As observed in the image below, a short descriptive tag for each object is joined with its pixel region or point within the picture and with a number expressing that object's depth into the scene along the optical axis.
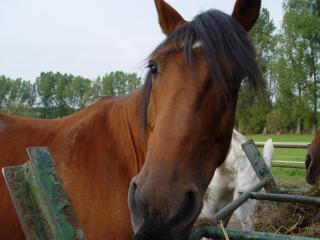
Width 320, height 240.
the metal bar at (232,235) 1.56
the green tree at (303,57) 36.44
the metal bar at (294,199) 2.58
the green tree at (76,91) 52.72
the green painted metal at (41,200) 1.42
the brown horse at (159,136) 1.56
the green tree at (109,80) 39.38
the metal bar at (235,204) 2.24
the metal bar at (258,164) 3.20
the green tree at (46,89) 53.28
